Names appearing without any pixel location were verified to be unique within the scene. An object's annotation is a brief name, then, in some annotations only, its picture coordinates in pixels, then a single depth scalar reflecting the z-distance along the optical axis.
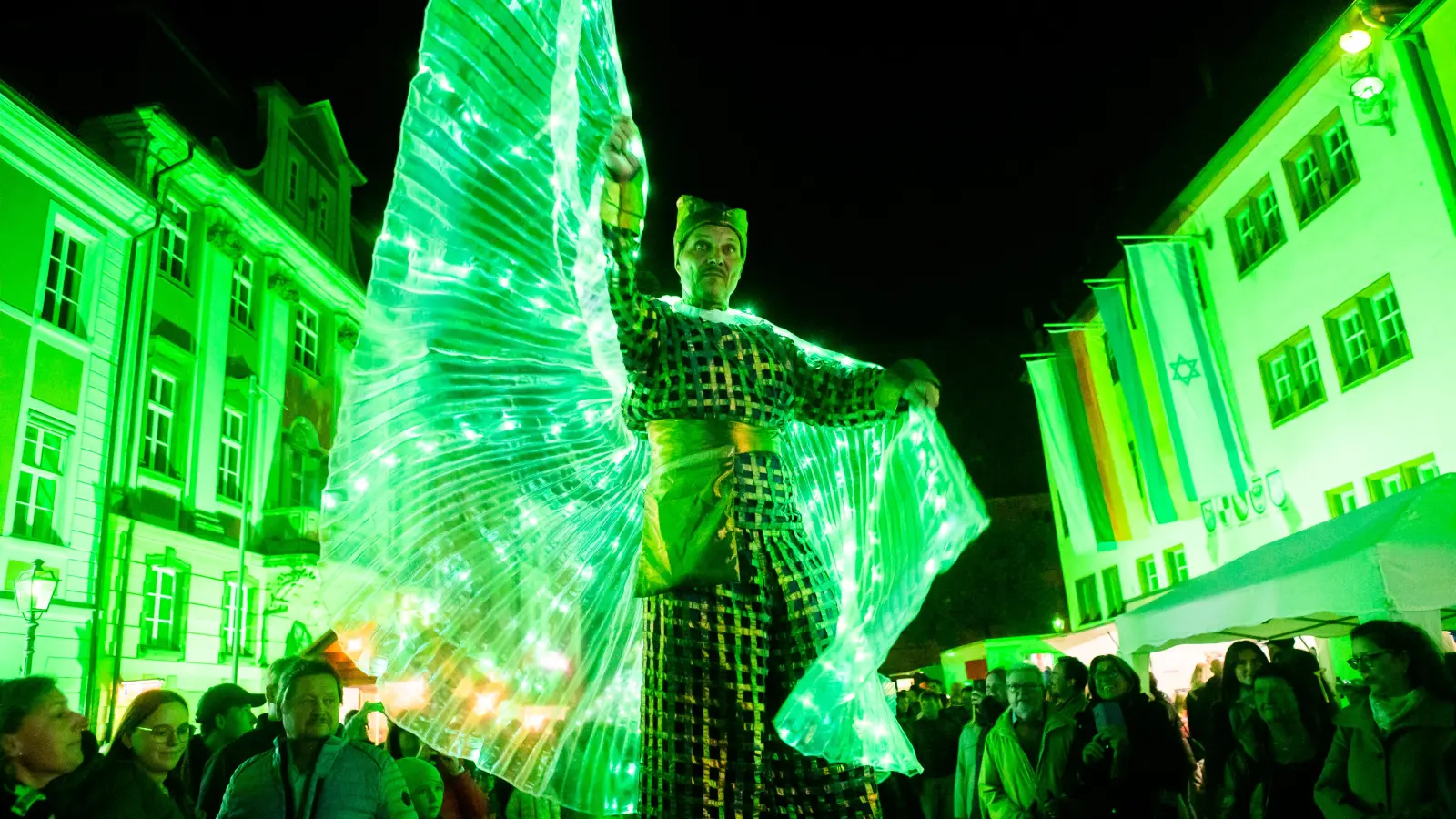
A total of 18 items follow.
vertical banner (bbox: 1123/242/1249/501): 12.52
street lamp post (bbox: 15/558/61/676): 9.35
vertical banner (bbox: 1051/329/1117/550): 16.27
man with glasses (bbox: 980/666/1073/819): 5.17
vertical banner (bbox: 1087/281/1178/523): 13.91
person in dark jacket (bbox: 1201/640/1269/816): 4.21
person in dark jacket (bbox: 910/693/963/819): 7.97
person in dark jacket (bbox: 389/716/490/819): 5.11
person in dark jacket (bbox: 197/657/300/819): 4.16
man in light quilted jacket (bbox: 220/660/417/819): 3.09
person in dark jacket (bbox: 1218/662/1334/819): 3.75
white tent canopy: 5.18
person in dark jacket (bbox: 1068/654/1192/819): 4.56
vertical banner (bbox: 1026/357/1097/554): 16.28
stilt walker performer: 2.38
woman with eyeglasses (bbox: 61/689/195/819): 3.06
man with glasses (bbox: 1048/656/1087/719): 5.42
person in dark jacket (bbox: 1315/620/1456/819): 3.13
